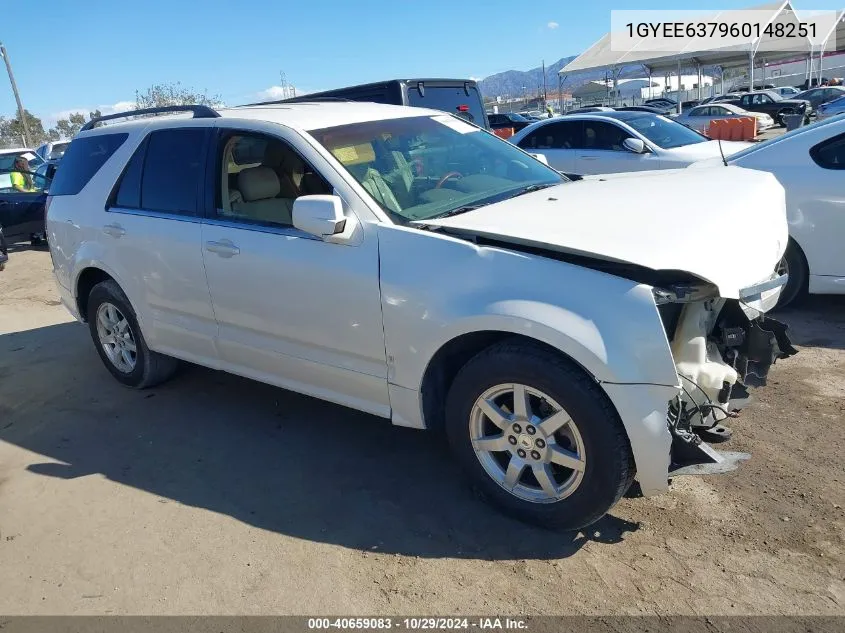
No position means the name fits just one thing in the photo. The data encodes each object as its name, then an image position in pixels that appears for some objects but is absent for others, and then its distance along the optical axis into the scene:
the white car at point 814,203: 5.20
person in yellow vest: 12.27
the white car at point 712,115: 25.48
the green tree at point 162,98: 36.28
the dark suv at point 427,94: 8.17
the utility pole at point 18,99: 32.62
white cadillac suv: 2.76
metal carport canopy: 37.34
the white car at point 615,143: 9.35
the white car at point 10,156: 13.16
